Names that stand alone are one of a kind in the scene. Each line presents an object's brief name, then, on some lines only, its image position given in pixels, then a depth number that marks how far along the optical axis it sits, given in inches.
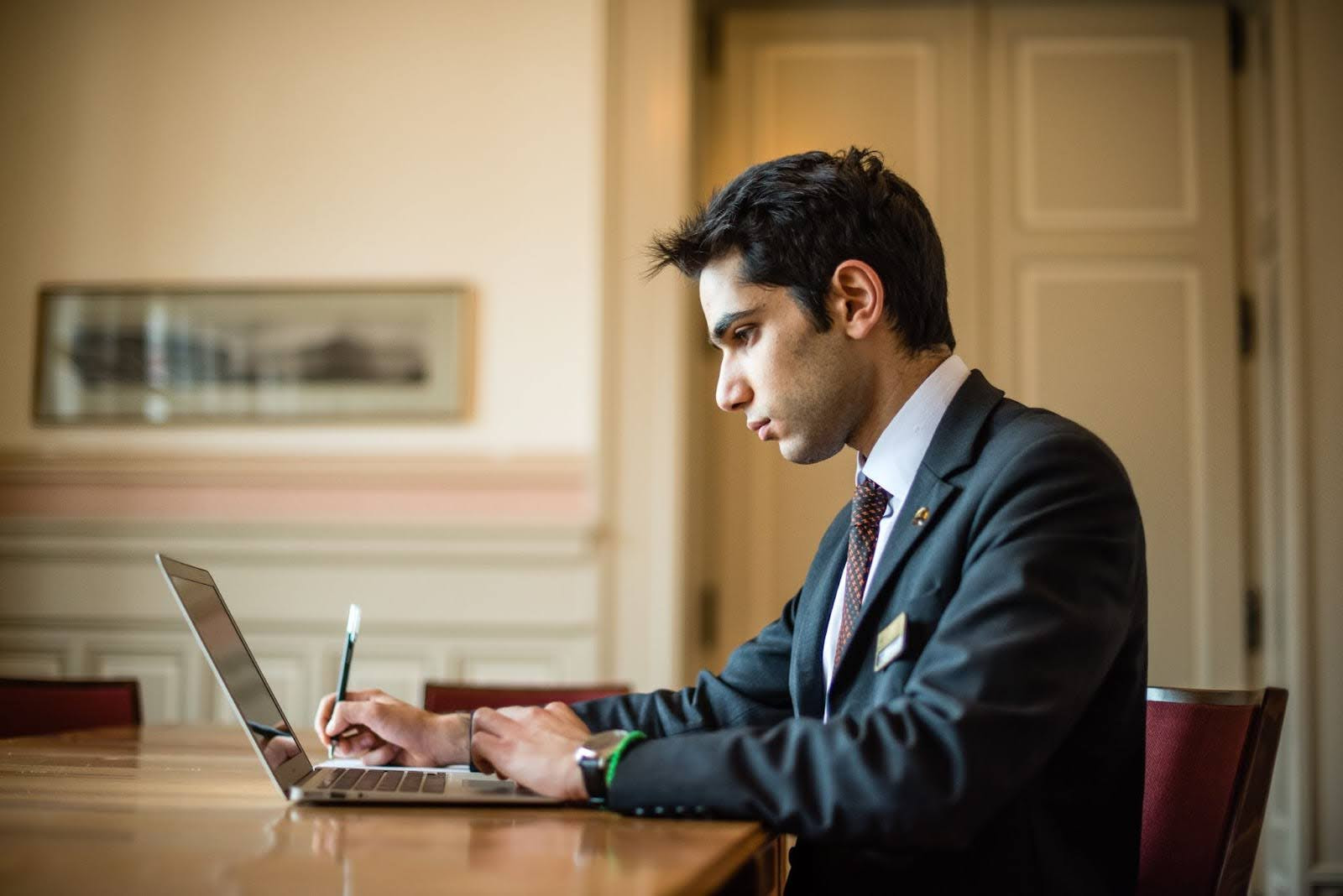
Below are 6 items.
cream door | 147.3
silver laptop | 51.2
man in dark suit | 45.0
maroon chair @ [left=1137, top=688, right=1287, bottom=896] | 57.4
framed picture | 148.0
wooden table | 35.5
